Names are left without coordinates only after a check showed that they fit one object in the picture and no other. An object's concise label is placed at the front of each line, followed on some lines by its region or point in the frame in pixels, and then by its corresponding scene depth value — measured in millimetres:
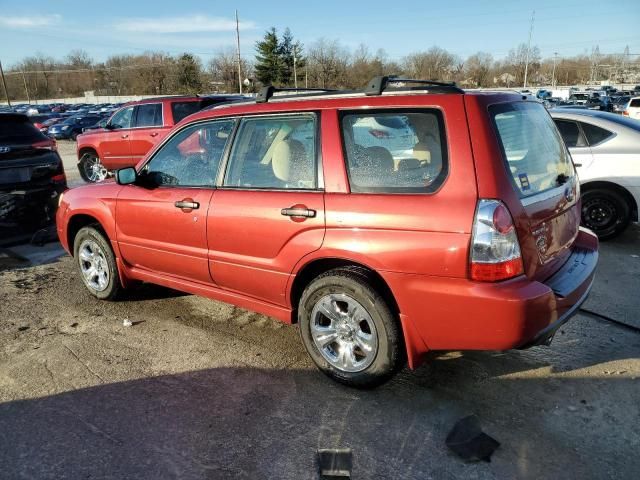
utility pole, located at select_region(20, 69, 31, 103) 89875
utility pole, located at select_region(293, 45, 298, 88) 68688
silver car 6164
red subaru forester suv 2625
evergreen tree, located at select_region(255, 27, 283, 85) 69369
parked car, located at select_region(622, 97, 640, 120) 20431
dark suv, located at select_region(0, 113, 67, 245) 6680
